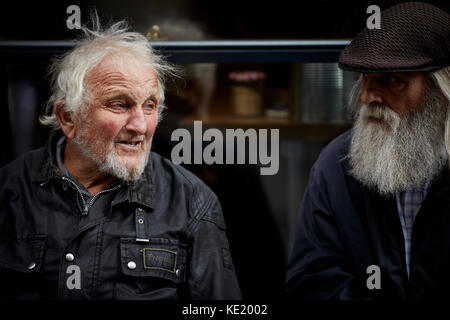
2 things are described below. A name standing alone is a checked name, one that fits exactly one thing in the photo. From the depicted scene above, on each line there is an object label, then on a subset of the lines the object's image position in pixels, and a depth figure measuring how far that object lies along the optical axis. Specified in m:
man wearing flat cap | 4.75
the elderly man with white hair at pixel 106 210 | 4.86
